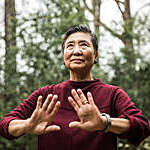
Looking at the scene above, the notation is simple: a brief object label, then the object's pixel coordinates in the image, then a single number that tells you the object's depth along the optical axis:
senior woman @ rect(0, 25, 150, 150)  1.37
